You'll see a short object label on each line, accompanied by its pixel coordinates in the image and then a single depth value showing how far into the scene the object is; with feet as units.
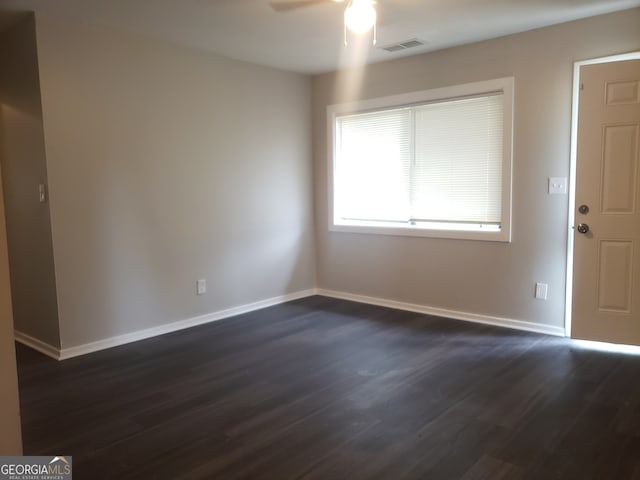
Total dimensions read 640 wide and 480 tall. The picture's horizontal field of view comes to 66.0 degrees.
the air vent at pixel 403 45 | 13.65
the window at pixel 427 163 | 13.84
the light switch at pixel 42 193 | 11.71
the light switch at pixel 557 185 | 12.63
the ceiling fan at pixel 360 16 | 9.13
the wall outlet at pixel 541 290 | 13.19
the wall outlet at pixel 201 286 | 14.76
